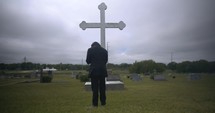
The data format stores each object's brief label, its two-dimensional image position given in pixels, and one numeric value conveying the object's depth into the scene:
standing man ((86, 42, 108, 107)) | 4.41
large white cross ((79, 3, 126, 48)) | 7.28
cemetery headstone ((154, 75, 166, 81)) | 21.85
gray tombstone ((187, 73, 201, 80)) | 22.34
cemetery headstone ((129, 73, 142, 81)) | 20.41
